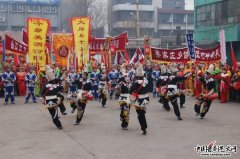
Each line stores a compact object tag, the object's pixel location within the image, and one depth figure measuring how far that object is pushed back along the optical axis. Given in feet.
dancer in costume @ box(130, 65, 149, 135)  35.40
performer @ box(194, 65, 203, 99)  62.26
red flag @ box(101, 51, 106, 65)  66.95
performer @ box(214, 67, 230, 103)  56.80
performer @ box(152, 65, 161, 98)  64.54
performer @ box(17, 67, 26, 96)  68.64
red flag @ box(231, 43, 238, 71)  56.71
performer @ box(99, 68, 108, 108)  53.57
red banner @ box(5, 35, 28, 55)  60.92
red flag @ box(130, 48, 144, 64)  70.13
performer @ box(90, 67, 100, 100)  60.08
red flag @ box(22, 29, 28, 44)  67.74
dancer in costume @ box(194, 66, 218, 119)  42.16
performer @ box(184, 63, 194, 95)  65.25
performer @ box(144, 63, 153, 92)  70.33
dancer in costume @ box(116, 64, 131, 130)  37.73
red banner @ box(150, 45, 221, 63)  63.26
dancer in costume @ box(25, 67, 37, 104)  58.07
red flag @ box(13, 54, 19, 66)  73.08
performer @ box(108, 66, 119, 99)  60.59
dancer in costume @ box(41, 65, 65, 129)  37.65
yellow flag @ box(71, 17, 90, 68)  62.54
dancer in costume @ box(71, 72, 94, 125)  40.45
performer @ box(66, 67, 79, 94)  54.90
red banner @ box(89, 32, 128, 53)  68.49
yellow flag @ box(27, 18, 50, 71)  61.57
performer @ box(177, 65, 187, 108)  45.19
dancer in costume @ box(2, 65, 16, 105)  56.95
